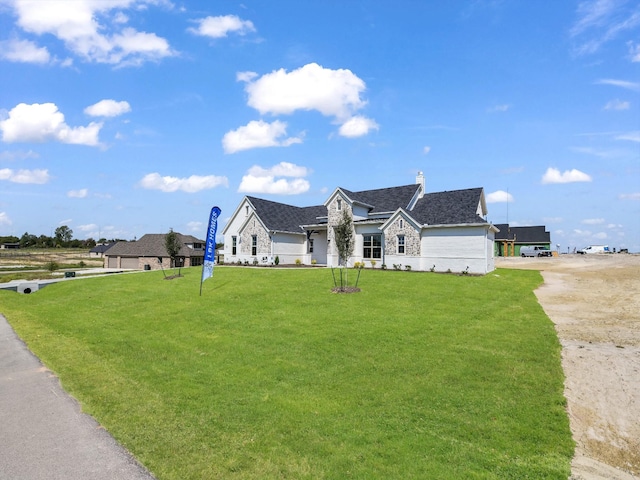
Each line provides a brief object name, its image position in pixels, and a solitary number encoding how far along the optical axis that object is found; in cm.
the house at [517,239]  6594
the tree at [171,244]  3164
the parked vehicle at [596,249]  8181
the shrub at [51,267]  5678
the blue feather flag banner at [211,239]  2205
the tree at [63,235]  17000
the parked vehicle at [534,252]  6306
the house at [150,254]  6200
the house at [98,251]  10910
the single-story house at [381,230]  2891
